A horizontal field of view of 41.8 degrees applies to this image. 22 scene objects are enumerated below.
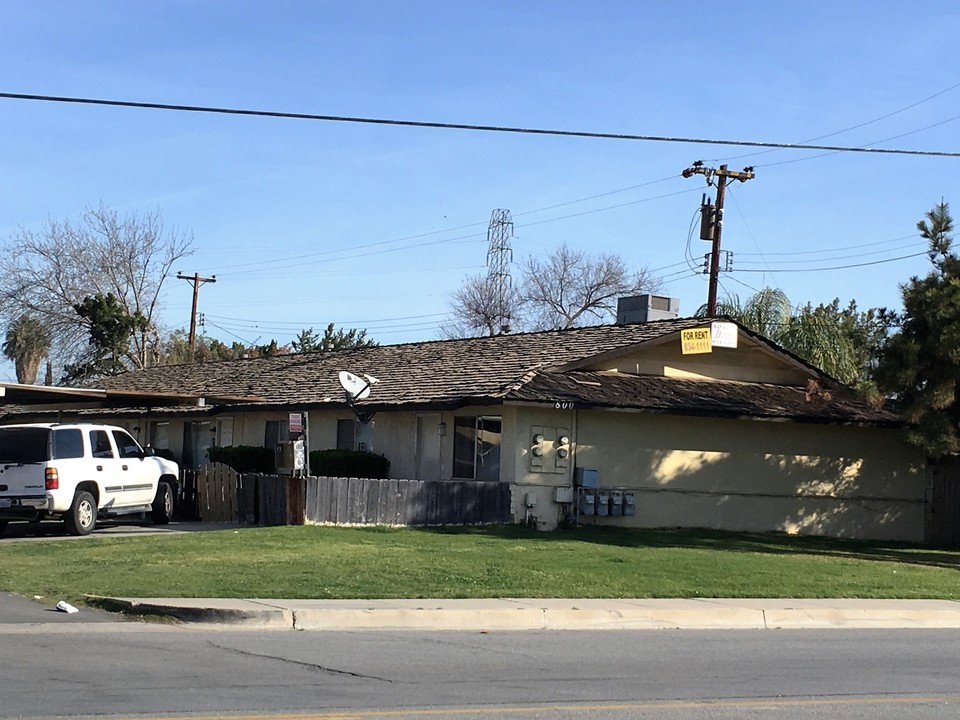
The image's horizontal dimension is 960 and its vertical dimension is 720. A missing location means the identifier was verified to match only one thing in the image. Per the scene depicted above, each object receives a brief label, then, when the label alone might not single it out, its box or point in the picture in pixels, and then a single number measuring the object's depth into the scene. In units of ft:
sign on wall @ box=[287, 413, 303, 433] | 72.13
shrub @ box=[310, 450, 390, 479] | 86.58
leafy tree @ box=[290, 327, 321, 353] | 202.08
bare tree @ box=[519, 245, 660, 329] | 217.15
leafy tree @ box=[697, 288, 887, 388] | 113.91
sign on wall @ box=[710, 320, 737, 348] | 88.12
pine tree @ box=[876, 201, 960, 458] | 71.36
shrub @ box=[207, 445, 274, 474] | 97.60
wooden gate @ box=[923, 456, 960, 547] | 94.53
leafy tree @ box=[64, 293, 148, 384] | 169.89
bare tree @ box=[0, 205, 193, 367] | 181.37
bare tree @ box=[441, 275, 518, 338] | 227.81
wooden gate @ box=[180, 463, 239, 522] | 80.94
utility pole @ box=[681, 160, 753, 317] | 120.35
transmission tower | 222.48
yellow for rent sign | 87.71
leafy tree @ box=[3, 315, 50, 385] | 184.85
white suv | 69.31
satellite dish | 85.40
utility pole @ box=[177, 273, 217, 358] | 189.06
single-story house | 81.05
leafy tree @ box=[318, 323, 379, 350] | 199.93
